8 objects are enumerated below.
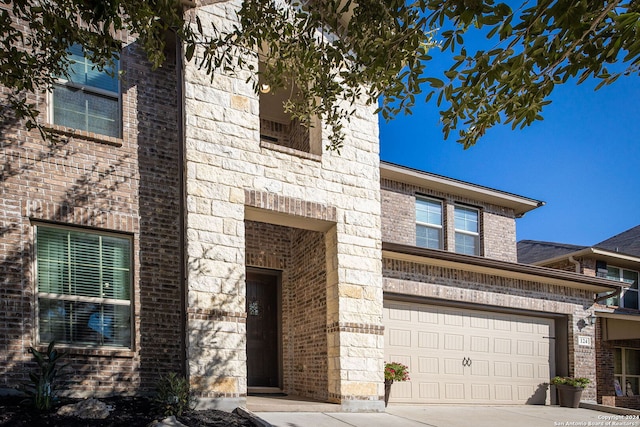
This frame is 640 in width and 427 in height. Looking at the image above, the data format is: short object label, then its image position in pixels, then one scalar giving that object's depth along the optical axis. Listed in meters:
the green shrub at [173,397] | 8.30
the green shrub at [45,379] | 7.69
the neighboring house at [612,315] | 16.70
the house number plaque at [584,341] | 15.10
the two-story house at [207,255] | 8.71
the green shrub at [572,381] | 14.27
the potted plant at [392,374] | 11.41
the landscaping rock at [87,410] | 7.69
